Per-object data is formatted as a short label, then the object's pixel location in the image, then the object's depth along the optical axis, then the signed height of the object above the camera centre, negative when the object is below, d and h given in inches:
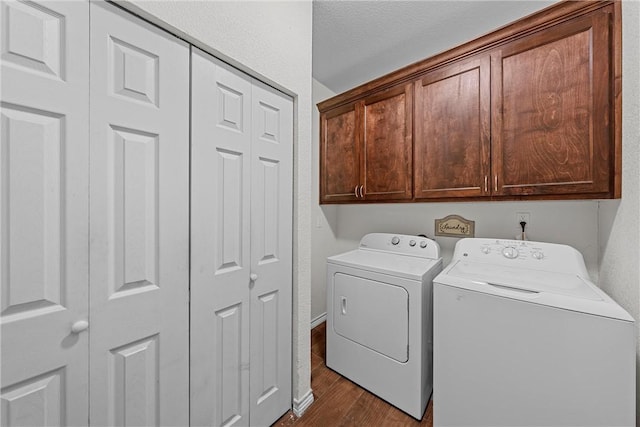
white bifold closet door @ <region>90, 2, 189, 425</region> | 31.0 -1.4
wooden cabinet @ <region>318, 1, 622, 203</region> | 45.8 +23.0
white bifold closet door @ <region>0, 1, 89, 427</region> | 25.5 +0.0
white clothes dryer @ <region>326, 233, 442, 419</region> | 57.2 -28.2
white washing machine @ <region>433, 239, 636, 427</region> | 36.1 -22.7
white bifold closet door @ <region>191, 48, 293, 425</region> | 41.2 -6.9
